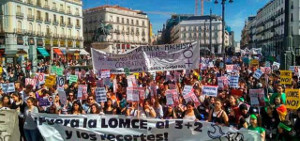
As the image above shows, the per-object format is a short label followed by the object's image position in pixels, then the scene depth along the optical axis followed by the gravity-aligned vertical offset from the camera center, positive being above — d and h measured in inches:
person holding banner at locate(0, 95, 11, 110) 301.7 -35.4
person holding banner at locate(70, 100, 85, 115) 280.3 -39.6
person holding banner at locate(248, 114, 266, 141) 230.7 -47.0
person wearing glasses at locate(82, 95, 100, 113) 308.4 -38.7
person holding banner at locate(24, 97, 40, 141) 270.8 -52.3
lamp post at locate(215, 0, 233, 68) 908.6 +169.9
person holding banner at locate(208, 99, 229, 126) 255.0 -42.4
